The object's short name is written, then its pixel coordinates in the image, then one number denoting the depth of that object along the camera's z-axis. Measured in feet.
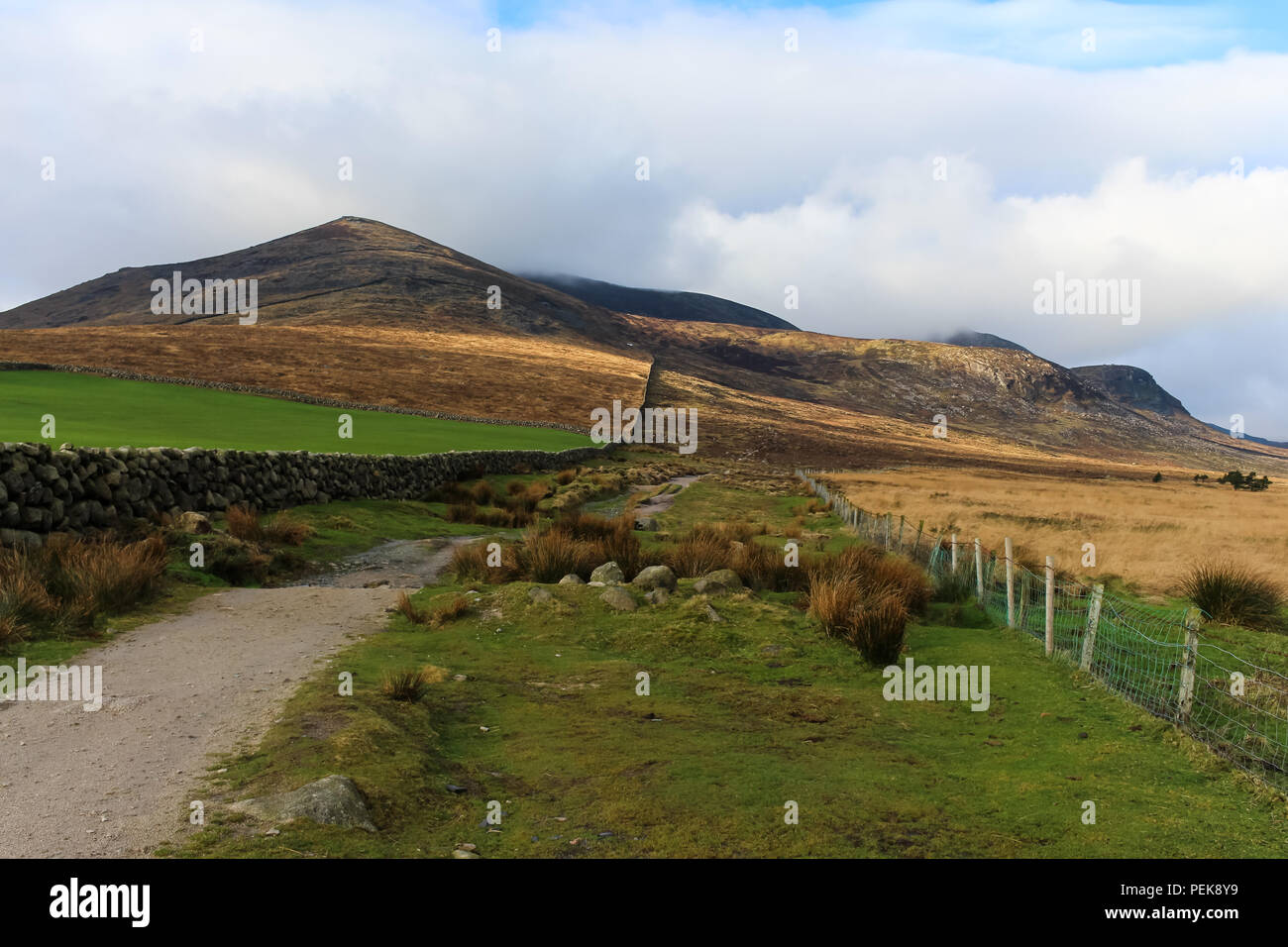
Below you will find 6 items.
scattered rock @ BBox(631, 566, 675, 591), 42.78
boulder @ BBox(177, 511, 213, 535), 50.08
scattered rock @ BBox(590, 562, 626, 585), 44.69
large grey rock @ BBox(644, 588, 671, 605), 40.31
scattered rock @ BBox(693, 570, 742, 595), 43.65
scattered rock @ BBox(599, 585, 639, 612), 39.45
